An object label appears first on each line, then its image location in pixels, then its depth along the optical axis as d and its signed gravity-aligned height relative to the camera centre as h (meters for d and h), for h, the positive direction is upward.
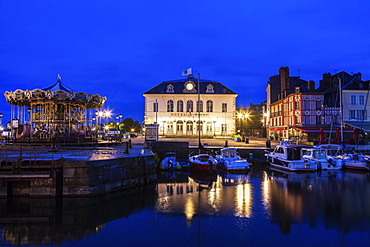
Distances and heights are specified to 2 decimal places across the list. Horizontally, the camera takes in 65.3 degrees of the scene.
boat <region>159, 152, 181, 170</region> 23.55 -2.56
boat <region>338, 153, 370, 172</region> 24.21 -2.56
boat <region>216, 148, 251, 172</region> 23.25 -2.38
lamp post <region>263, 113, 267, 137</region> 56.86 +1.58
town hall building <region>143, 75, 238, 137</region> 48.91 +4.03
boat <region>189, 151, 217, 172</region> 22.19 -2.35
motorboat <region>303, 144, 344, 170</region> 24.78 -2.34
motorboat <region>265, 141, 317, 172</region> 23.31 -2.28
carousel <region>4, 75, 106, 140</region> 24.38 +2.35
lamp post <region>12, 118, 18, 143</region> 26.31 +0.86
